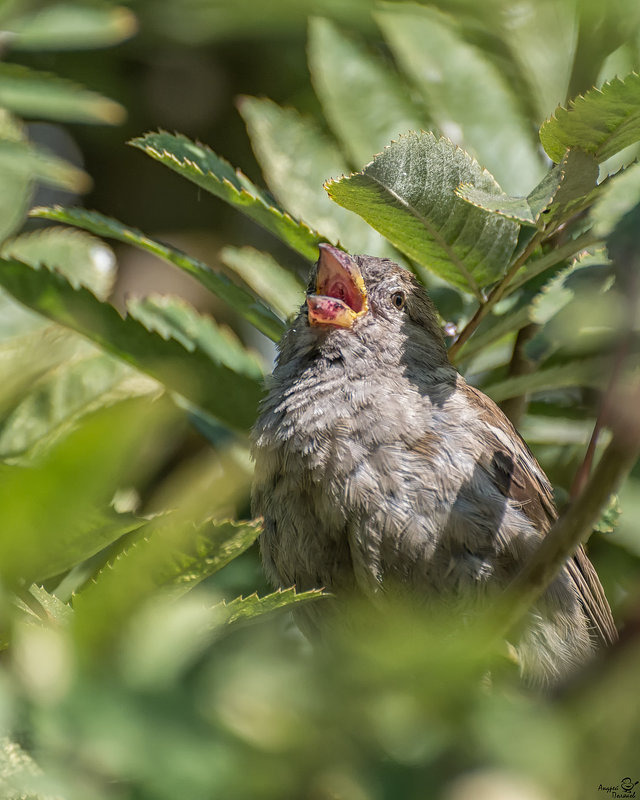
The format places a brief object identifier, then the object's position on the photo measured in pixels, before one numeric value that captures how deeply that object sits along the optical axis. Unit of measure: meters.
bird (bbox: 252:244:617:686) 4.55
